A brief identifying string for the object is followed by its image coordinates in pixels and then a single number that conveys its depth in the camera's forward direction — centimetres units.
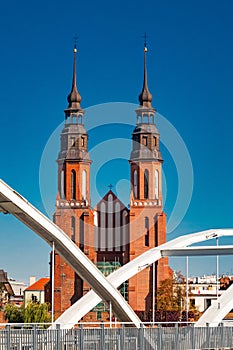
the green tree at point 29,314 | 7888
